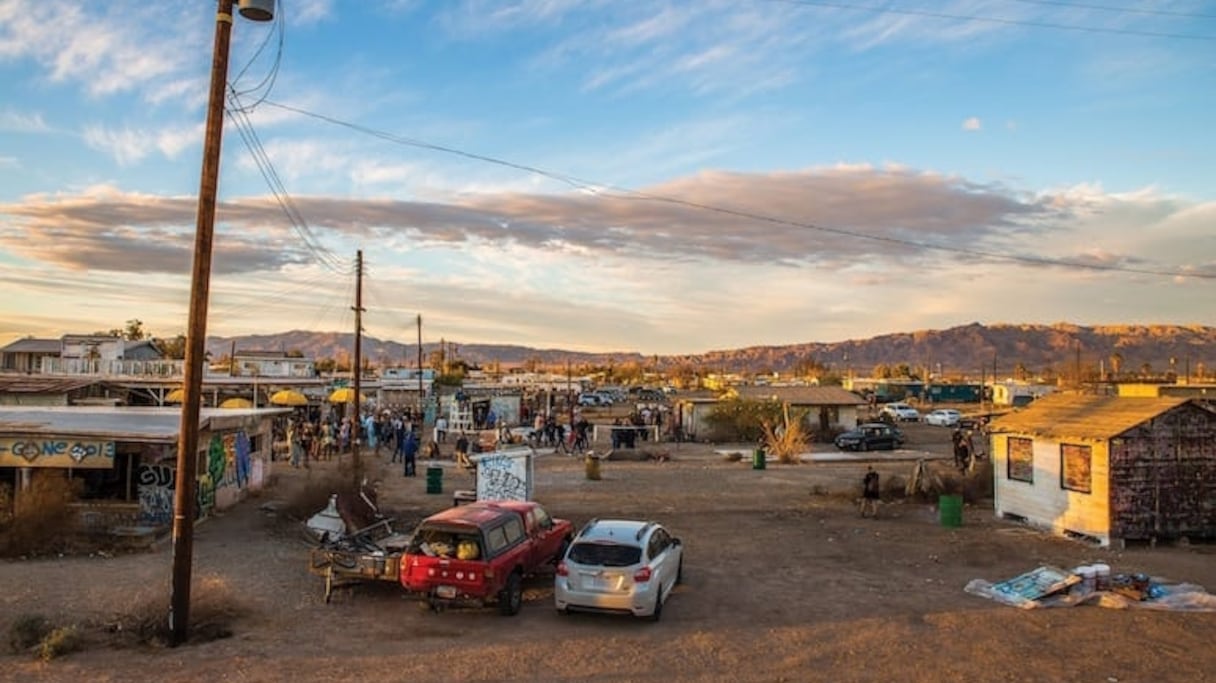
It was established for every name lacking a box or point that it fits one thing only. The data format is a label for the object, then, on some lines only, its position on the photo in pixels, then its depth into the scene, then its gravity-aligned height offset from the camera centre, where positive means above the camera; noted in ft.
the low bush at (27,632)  37.63 -11.22
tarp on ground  46.24 -10.87
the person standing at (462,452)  118.02 -10.56
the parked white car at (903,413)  223.10 -7.43
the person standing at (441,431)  165.74 -10.61
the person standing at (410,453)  109.50 -9.66
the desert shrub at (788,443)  133.69 -9.41
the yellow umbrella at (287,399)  135.13 -4.11
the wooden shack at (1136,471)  64.75 -6.11
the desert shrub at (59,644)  36.32 -11.25
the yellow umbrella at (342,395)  154.68 -3.97
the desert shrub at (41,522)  57.11 -10.02
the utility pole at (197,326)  39.55 +1.95
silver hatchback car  41.55 -9.14
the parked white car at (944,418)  213.05 -8.12
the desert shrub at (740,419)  173.58 -7.52
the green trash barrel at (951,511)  72.90 -10.18
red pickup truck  42.80 -8.93
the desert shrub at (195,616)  39.93 -11.41
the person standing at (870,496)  78.59 -9.83
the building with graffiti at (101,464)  63.31 -6.84
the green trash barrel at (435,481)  91.15 -10.70
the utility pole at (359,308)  113.60 +8.65
